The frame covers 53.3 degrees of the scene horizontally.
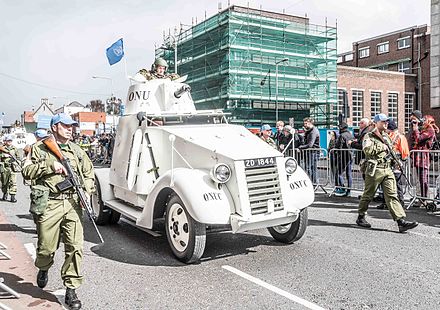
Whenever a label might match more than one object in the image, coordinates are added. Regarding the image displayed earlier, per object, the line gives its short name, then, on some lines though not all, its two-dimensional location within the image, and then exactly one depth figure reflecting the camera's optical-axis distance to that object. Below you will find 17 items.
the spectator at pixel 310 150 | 11.60
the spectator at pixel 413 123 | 9.33
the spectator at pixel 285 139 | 12.22
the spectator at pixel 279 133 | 12.54
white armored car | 5.21
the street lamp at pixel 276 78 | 41.09
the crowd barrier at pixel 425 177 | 8.78
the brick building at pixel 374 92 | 47.38
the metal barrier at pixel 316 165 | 11.57
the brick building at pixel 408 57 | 50.25
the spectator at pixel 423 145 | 8.98
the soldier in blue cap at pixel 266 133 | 11.42
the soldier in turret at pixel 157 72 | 7.55
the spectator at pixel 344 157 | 10.69
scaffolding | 41.16
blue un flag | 10.66
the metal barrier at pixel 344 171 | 10.66
